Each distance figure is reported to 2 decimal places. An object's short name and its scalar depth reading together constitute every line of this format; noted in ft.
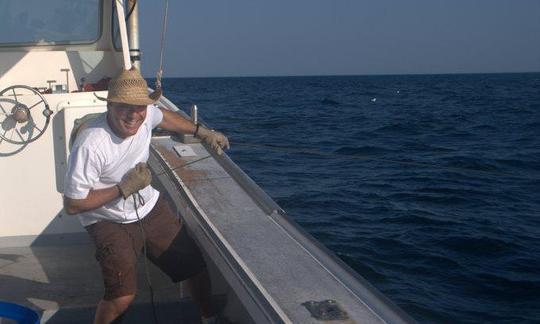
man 10.53
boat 9.27
